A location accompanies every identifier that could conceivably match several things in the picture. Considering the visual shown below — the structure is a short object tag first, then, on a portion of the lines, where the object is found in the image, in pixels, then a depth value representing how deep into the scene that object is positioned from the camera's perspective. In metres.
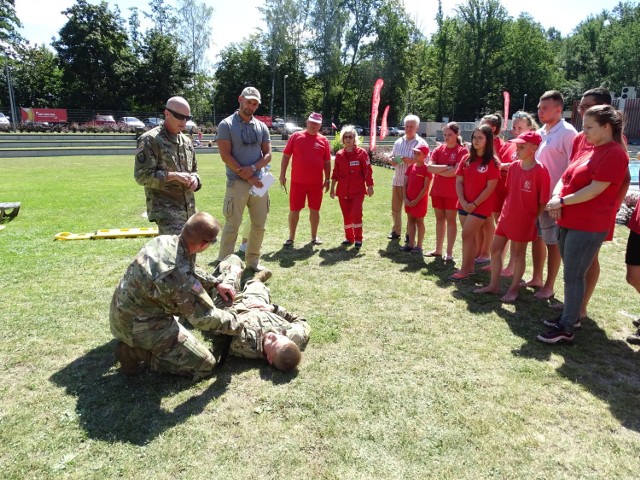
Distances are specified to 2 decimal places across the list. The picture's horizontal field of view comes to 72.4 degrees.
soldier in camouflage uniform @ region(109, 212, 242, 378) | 2.92
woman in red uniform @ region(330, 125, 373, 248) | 6.76
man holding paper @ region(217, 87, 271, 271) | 5.18
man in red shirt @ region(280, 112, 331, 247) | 6.62
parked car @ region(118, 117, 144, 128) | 39.03
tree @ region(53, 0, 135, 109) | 44.78
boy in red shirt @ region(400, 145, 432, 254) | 6.22
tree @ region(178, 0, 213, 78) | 48.06
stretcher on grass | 6.82
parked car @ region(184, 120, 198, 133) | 36.12
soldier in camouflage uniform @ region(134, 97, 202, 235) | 4.02
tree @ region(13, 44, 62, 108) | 45.84
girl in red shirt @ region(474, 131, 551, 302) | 4.34
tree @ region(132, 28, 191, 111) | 46.19
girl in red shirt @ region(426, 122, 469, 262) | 5.75
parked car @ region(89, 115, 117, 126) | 39.47
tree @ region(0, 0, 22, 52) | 38.50
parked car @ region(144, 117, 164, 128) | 39.19
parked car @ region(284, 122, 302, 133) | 37.88
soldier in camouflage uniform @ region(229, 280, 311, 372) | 3.29
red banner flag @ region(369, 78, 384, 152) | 11.70
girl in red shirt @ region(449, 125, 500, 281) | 5.00
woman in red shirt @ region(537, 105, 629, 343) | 3.37
